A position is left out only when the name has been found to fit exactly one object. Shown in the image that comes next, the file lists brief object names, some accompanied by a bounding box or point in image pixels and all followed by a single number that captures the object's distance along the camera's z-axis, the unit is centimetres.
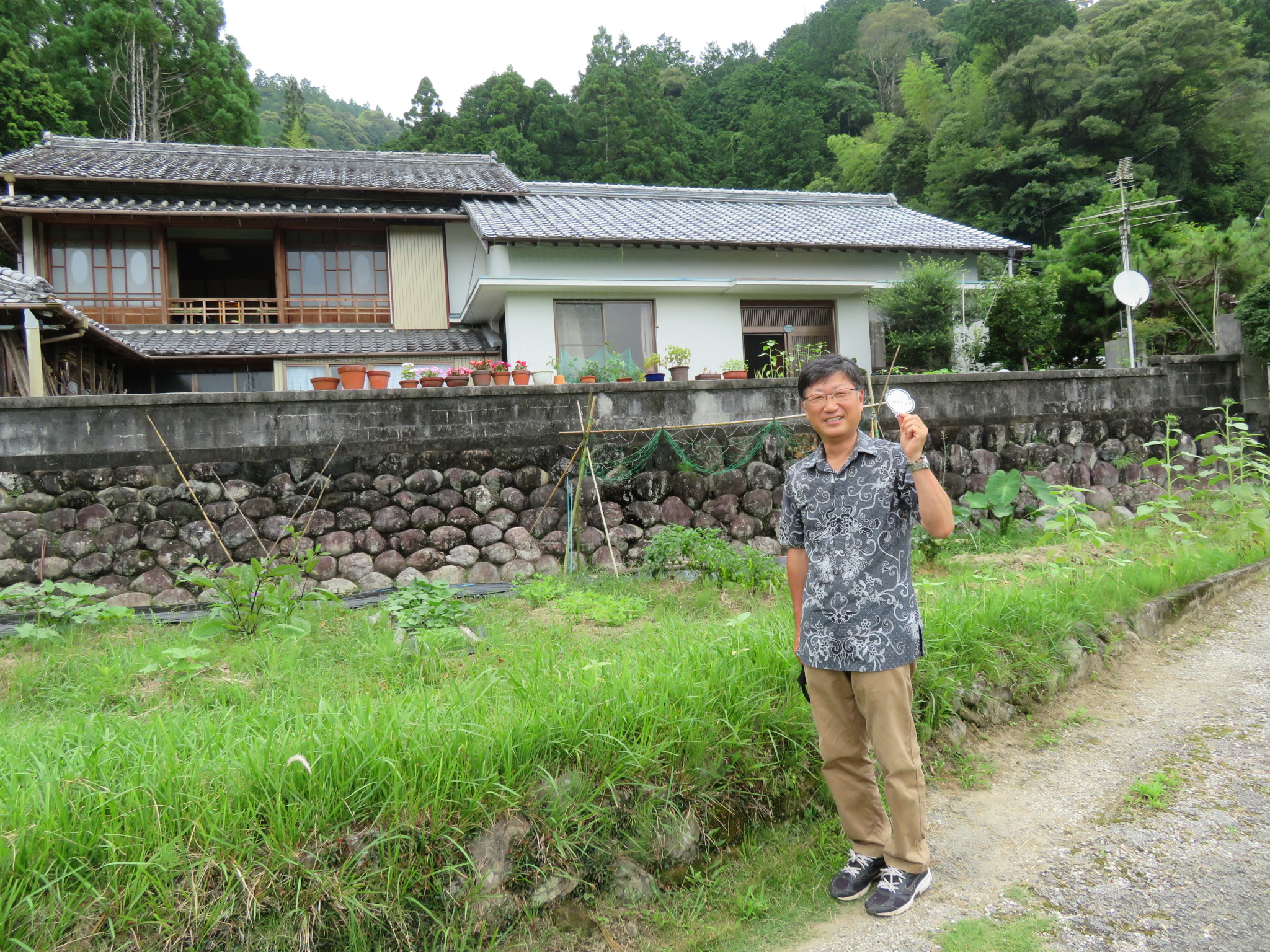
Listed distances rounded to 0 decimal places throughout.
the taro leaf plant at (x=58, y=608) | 564
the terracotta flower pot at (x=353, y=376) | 899
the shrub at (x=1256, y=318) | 1037
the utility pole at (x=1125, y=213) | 1123
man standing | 260
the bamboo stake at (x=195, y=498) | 714
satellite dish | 1106
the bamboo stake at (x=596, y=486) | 789
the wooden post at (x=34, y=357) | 872
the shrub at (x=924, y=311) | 1214
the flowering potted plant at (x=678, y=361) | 1111
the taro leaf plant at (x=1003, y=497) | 904
